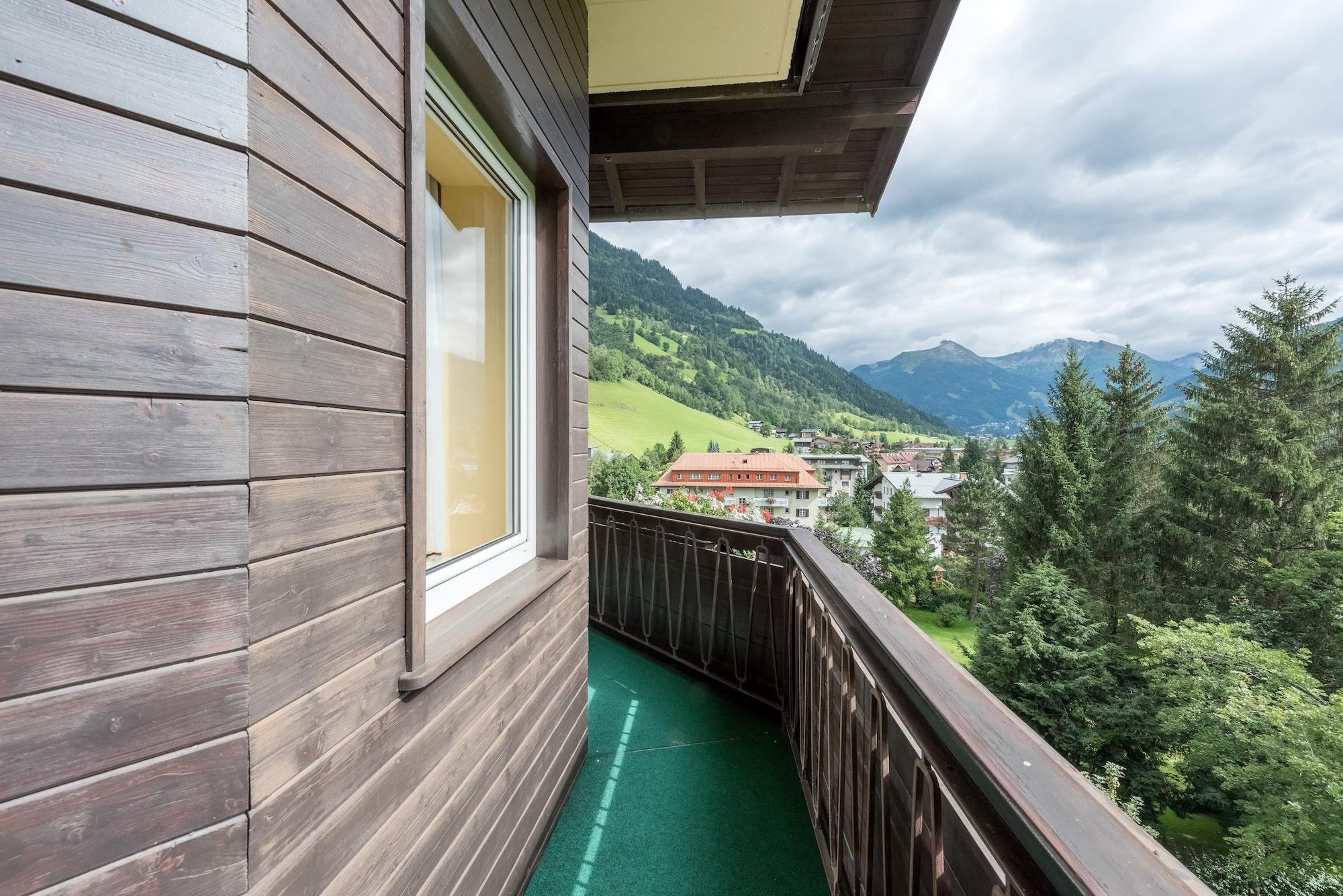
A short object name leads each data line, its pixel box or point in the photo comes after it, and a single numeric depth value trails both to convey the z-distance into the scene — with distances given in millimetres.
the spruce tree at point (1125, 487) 21578
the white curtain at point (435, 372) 1524
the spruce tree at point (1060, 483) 22344
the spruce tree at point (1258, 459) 17875
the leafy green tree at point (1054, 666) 17531
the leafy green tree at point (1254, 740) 11734
